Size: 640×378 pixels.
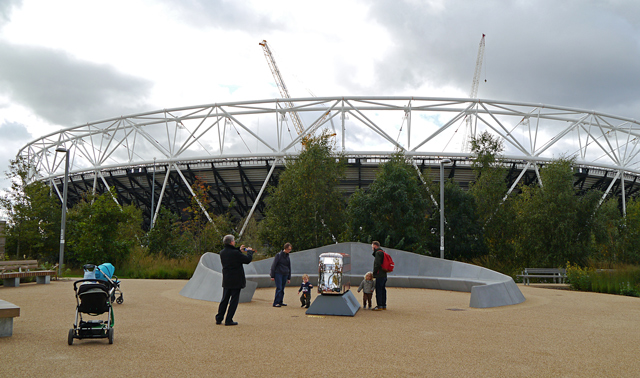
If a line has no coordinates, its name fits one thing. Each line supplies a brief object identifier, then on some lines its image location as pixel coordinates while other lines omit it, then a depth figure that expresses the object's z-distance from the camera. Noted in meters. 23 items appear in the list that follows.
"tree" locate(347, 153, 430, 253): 23.75
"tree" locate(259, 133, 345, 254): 26.11
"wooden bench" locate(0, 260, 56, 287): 13.95
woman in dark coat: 10.91
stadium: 34.56
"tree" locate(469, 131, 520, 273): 24.95
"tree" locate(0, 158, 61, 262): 25.09
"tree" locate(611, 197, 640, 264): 24.83
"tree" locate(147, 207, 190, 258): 25.62
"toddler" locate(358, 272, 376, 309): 10.48
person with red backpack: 10.23
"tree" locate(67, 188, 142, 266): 22.16
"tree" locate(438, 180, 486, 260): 24.81
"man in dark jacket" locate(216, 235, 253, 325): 7.75
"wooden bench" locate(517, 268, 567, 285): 18.56
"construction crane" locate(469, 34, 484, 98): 78.34
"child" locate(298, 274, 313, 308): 10.66
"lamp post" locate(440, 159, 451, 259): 20.98
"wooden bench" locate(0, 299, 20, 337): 6.02
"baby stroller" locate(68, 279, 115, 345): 5.98
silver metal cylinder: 9.51
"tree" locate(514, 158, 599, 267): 21.81
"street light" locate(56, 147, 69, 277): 20.19
